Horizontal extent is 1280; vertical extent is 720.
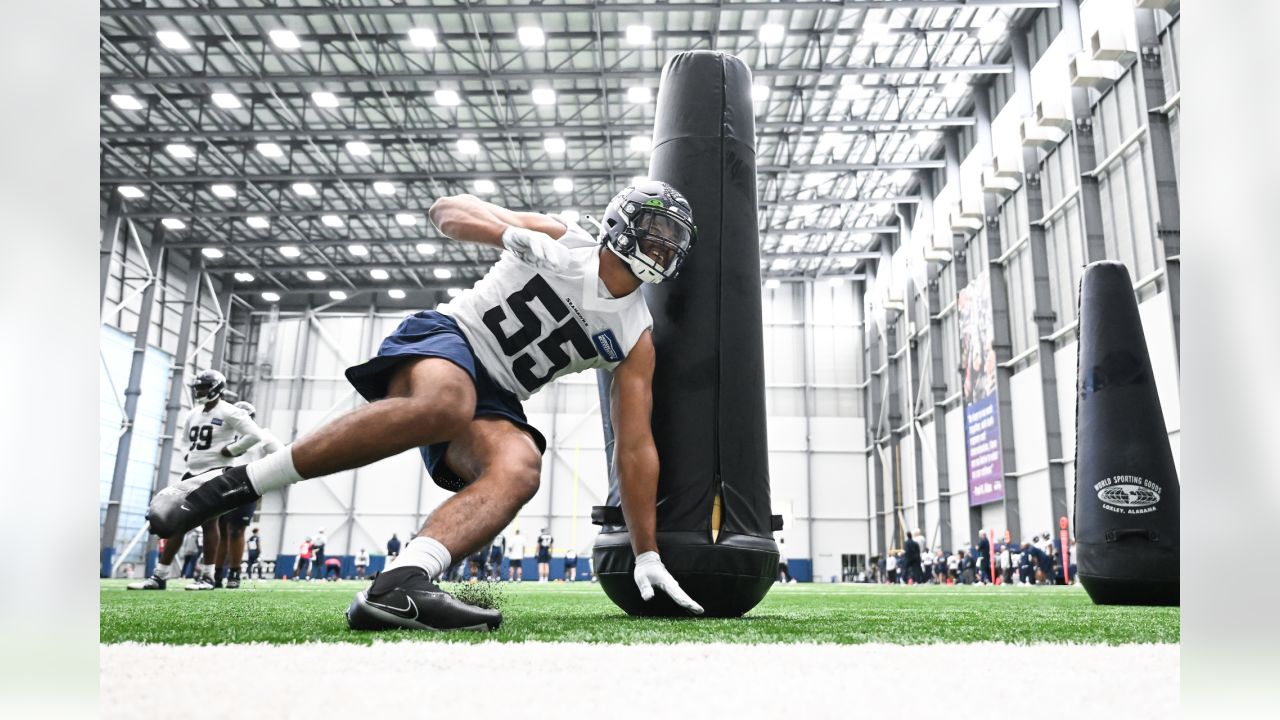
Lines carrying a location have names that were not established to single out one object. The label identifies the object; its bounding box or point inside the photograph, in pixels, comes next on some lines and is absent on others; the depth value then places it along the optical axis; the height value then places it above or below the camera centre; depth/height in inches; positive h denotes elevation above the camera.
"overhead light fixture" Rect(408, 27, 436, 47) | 753.3 +437.3
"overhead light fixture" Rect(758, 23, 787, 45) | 734.5 +434.6
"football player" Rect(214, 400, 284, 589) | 326.3 -4.2
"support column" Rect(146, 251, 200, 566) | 1142.3 +171.6
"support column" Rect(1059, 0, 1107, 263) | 692.7 +340.3
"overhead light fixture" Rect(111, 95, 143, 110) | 855.7 +425.7
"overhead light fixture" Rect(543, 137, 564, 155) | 920.9 +419.4
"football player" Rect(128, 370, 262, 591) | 273.7 +31.2
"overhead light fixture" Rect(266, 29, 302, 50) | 761.6 +439.2
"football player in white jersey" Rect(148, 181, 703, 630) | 95.7 +21.6
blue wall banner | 852.0 +149.0
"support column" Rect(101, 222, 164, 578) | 1007.0 +114.4
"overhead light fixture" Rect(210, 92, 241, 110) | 840.3 +420.2
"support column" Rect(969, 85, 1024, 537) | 815.7 +208.6
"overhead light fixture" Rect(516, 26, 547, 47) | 751.1 +440.8
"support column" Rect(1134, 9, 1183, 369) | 564.4 +269.2
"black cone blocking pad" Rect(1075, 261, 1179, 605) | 170.6 +16.0
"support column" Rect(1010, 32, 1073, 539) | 730.2 +203.9
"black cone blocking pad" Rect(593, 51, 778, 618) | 122.4 +24.0
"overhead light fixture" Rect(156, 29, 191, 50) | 765.3 +439.8
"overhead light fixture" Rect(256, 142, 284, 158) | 933.8 +415.1
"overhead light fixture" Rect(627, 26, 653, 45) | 742.5 +435.8
